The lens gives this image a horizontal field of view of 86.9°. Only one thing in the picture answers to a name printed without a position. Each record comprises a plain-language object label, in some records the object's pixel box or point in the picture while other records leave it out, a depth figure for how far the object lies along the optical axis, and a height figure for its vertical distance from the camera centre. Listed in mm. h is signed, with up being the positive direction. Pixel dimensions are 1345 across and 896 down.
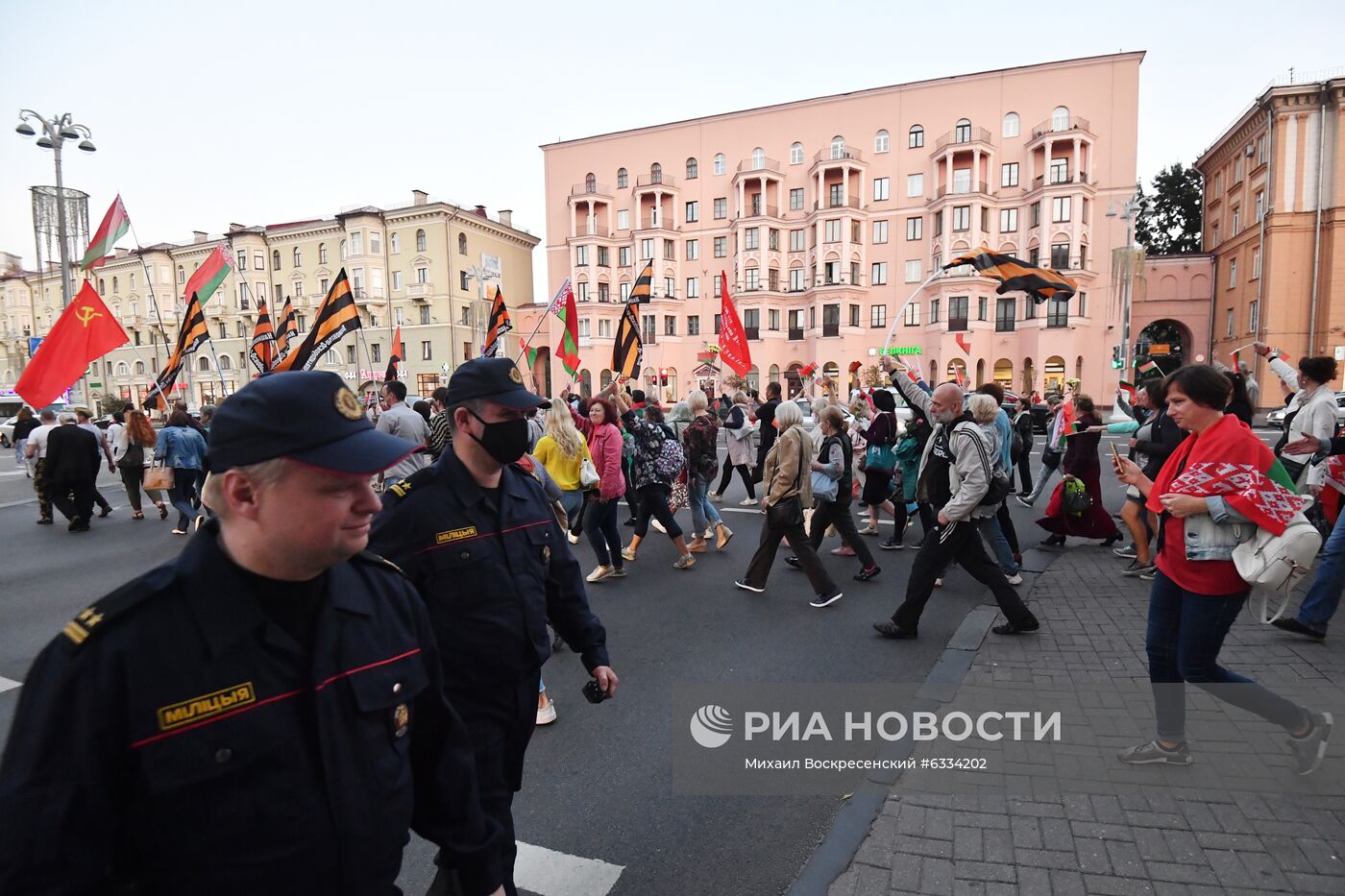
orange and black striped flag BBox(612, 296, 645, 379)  13039 +507
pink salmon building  45750 +10869
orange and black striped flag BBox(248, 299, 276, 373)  12125 +654
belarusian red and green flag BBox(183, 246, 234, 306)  13008 +2059
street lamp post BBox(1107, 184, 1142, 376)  30089 +3242
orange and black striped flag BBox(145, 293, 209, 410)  10875 +728
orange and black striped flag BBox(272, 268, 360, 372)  10367 +909
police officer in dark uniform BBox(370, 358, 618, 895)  2385 -670
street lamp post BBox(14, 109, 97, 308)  15377 +6153
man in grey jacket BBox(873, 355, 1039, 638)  5273 -1339
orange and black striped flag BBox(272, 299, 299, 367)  14584 +1093
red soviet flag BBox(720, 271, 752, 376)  14875 +640
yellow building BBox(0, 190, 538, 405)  59906 +8479
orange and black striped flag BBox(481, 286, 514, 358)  13102 +983
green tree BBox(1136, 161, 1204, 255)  57469 +12374
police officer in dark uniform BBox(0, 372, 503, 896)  1175 -592
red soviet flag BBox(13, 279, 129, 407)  7047 +420
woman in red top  3320 -1086
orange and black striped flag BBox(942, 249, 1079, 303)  10250 +1350
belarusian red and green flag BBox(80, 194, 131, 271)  14172 +3106
